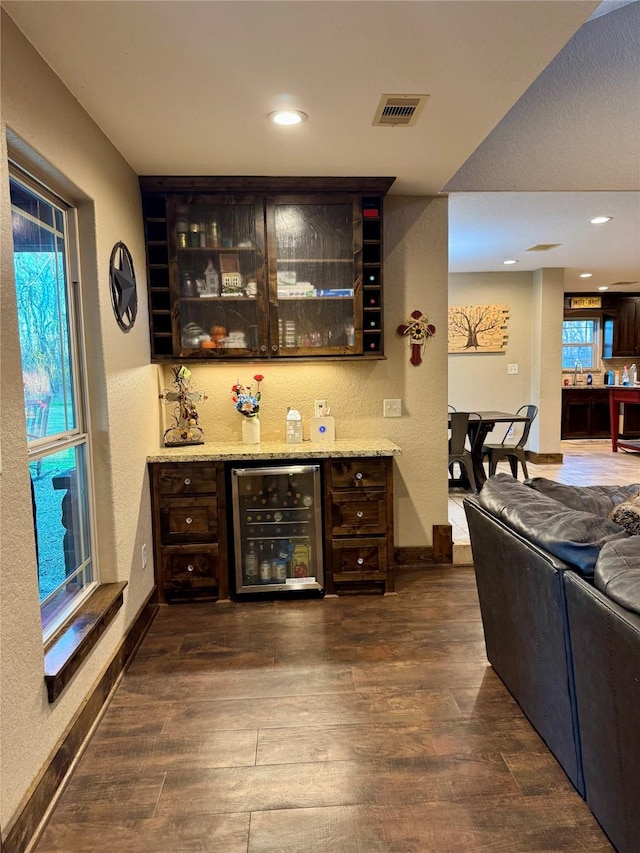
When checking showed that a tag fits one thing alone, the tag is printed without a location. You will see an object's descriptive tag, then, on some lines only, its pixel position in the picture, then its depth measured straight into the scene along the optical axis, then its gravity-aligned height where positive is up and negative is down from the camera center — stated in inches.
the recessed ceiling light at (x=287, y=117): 90.1 +45.6
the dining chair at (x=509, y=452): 205.2 -29.8
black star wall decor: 101.0 +19.6
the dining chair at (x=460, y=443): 189.8 -24.3
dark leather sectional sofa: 51.5 -29.3
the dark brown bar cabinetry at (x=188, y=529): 121.4 -33.3
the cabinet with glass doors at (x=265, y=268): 123.9 +27.3
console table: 287.9 -16.2
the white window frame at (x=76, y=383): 83.9 +0.6
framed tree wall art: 271.3 +25.1
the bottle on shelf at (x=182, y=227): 123.7 +36.9
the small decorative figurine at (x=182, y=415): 133.0 -7.7
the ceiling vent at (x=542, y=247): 216.1 +52.9
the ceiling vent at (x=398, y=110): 86.0 +45.3
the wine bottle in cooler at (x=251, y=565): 125.6 -43.3
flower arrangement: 130.5 -4.2
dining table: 201.9 -20.4
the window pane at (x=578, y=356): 358.6 +12.0
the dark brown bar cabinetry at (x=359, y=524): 123.8 -33.9
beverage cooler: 123.9 -35.3
